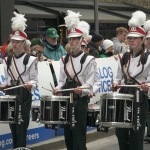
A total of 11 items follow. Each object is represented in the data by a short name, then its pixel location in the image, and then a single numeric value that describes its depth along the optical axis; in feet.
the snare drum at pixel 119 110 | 24.34
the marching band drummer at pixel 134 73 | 25.36
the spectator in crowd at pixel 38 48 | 36.90
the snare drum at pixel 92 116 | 26.86
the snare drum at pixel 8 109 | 26.59
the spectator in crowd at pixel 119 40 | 46.20
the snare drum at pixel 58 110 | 25.57
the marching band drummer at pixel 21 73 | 28.03
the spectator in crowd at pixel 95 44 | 41.87
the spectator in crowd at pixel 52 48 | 38.74
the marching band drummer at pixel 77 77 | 26.16
